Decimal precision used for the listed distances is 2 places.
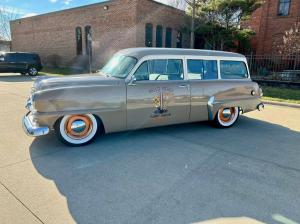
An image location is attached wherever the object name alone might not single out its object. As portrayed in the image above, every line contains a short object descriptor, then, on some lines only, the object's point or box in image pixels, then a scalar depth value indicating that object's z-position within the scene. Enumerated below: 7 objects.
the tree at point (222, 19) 15.27
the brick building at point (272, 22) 18.23
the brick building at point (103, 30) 17.09
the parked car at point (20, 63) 16.97
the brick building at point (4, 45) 33.46
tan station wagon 4.14
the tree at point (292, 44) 14.08
